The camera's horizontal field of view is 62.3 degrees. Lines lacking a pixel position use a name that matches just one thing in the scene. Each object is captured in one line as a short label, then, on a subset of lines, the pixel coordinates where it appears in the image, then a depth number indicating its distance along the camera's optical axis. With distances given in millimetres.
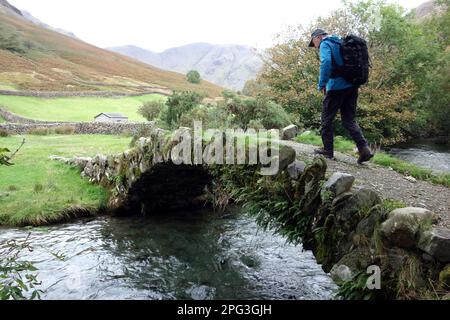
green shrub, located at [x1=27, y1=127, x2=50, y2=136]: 28106
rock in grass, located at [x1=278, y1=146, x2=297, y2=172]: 6215
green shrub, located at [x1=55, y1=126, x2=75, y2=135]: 29125
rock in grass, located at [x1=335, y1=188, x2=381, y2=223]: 4598
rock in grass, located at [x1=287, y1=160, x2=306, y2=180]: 6039
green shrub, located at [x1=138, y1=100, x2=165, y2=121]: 35334
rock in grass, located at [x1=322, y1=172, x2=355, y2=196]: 4932
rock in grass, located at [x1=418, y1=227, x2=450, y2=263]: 3525
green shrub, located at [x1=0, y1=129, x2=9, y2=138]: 25516
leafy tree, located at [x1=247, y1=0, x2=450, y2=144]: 21047
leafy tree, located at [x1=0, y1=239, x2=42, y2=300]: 4231
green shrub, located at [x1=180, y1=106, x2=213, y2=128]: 15590
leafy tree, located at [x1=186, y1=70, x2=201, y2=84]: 80562
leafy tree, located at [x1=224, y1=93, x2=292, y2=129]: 16239
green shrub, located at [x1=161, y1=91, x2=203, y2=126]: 20312
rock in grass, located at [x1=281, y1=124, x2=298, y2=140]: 12156
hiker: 6344
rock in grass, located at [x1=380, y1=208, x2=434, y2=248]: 3793
